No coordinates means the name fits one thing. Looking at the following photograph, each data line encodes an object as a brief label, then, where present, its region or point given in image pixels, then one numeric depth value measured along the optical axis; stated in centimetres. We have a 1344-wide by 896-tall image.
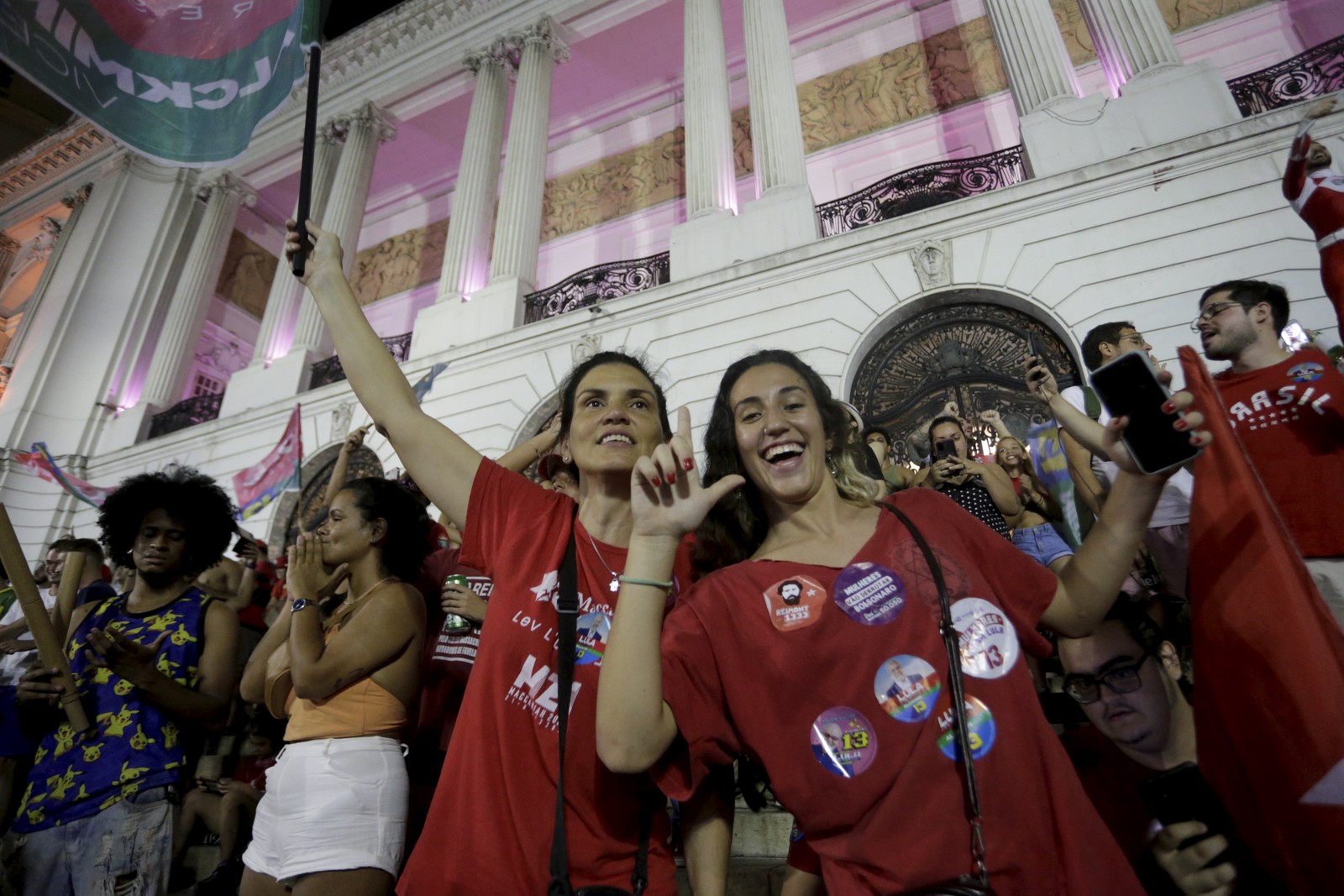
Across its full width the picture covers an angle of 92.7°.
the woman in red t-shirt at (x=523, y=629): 120
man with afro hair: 209
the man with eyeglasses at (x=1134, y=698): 147
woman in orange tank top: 170
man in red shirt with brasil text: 231
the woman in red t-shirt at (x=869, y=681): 98
